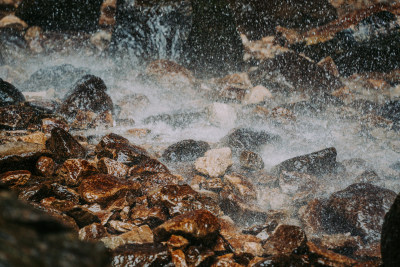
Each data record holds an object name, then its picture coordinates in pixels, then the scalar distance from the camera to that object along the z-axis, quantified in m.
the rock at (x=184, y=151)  4.99
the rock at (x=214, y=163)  4.34
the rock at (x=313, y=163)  4.86
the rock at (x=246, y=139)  5.61
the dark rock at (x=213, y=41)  9.41
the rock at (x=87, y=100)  6.28
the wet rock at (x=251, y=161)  4.92
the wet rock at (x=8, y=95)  5.95
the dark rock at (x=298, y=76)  9.01
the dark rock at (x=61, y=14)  12.15
